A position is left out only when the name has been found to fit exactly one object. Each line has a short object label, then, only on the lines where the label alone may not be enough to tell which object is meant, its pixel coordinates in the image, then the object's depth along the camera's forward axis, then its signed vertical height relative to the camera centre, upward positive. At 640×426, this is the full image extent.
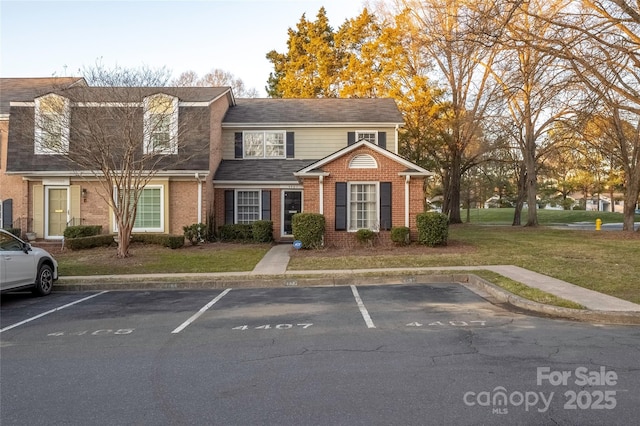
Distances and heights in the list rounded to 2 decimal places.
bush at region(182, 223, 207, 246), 19.41 -0.73
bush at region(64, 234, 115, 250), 17.53 -1.03
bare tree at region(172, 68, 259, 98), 45.84 +13.32
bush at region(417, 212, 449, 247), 17.47 -0.56
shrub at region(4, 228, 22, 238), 18.94 -0.63
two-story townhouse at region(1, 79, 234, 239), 19.48 +1.53
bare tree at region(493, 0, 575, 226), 12.38 +4.62
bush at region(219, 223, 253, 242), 20.51 -0.81
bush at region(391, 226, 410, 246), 17.70 -0.80
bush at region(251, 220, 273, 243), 20.14 -0.71
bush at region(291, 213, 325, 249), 17.31 -0.54
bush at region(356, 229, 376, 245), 17.73 -0.83
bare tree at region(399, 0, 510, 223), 30.20 +5.84
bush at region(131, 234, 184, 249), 18.23 -0.98
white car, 9.31 -1.11
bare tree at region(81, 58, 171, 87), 16.05 +4.75
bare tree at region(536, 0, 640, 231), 12.10 +4.80
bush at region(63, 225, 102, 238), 18.84 -0.64
